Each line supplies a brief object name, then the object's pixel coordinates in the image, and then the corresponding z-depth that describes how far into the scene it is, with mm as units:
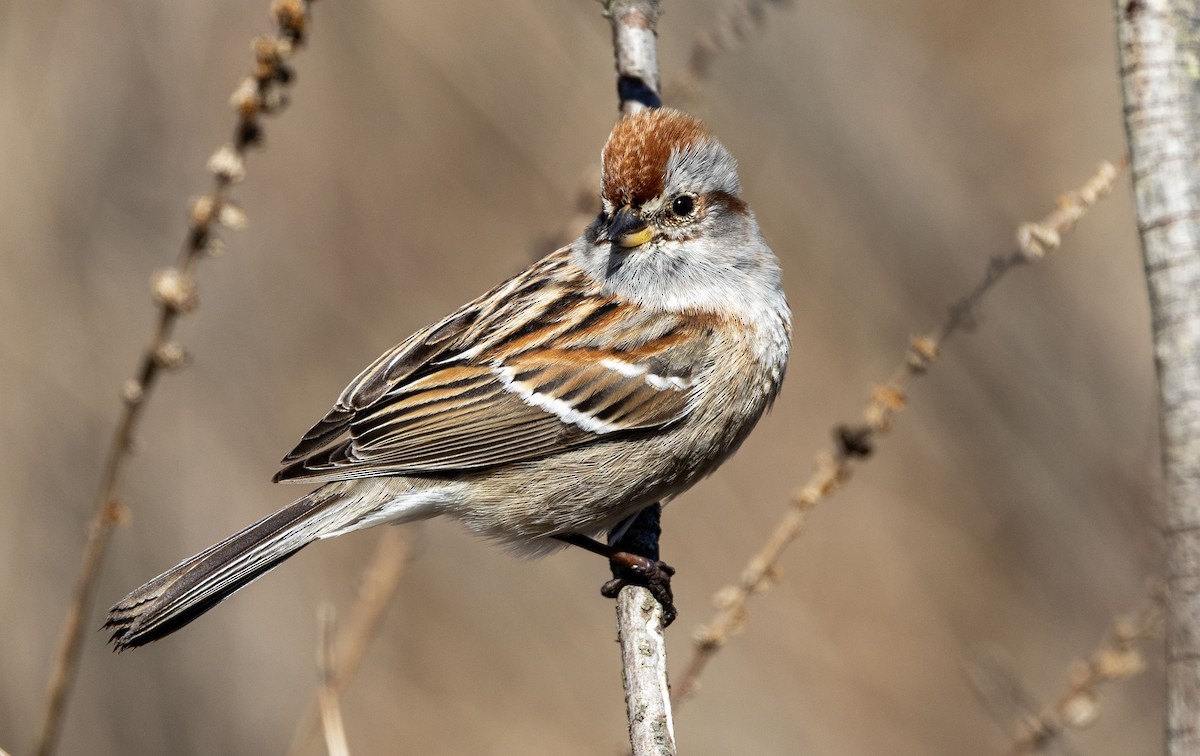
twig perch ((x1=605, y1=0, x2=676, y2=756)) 5062
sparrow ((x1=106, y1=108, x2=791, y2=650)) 6684
